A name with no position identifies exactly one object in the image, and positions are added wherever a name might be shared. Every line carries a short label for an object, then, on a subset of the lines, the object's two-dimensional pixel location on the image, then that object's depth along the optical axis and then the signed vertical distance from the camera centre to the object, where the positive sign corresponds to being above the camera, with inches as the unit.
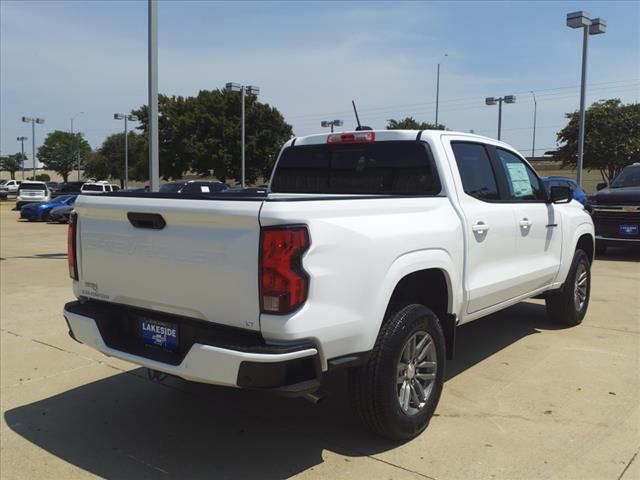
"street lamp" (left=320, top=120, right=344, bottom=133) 1568.7 +169.0
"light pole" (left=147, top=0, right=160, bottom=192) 444.5 +78.7
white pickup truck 116.3 -19.5
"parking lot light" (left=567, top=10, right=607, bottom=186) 698.8 +192.4
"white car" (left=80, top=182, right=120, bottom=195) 1279.5 -9.8
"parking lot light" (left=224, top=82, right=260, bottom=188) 1221.1 +203.5
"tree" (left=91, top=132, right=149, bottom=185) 2346.2 +96.6
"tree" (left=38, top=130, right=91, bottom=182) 3742.6 +184.0
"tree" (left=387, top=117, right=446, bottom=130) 1744.3 +191.2
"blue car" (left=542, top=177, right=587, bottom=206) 590.2 +7.8
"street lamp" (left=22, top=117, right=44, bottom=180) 2493.8 +244.9
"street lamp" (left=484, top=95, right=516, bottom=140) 1176.8 +175.8
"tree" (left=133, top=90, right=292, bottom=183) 1887.3 +152.4
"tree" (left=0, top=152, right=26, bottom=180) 4437.3 +133.7
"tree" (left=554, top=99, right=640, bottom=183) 1323.8 +125.0
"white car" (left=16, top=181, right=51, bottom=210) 1311.5 -27.6
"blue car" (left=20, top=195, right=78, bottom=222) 1042.1 -50.7
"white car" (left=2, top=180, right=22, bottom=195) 2332.9 -24.3
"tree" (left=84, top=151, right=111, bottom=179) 2632.6 +69.7
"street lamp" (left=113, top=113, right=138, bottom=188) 1900.8 +205.0
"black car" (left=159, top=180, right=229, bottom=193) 681.0 -2.7
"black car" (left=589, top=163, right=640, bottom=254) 462.3 -18.5
